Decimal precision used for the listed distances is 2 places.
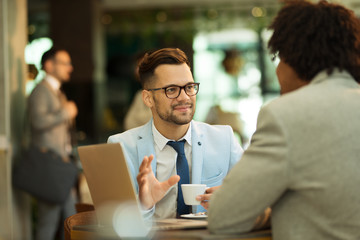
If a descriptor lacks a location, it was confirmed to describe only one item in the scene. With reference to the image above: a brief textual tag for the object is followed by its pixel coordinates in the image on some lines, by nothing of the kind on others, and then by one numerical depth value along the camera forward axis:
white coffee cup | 2.93
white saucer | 2.92
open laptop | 2.37
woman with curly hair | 2.17
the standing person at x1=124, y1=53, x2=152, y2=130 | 6.52
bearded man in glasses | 3.31
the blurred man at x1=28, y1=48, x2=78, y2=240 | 6.67
